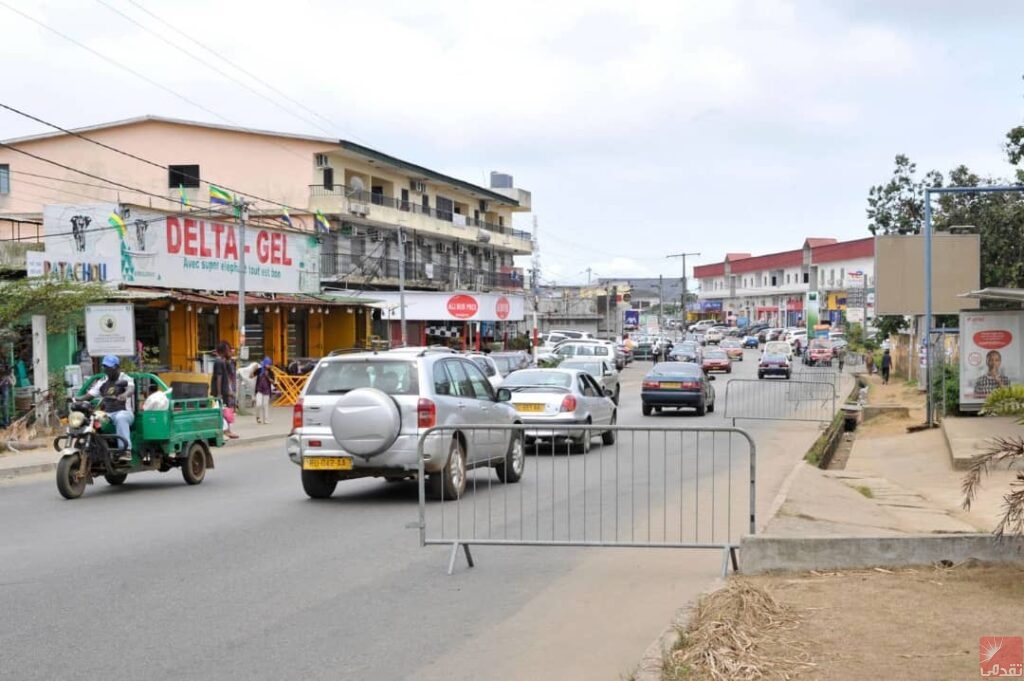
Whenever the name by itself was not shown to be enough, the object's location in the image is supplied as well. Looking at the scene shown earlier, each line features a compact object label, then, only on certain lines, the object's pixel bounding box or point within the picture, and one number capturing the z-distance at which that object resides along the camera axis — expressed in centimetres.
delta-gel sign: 3031
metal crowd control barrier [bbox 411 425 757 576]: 962
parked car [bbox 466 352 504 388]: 2572
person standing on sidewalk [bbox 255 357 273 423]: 2739
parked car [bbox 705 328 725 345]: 10282
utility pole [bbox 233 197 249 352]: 2994
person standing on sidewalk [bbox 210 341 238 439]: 2630
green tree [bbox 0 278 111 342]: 2166
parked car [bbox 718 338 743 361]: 7781
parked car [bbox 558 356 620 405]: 3269
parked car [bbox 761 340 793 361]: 5281
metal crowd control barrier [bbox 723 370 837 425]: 2683
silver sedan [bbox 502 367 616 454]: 1958
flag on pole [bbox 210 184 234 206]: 4078
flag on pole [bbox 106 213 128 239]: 3023
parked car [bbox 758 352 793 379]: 5122
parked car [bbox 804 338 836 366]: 6694
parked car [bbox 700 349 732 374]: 5869
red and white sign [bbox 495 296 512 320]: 5691
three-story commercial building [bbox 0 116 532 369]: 4831
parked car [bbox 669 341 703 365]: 5962
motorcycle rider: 1430
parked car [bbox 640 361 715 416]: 2908
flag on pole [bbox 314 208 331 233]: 4606
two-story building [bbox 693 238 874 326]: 10312
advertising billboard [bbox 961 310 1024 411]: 2292
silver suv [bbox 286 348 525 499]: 1257
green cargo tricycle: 1396
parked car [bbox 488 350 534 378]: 3462
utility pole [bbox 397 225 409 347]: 4050
